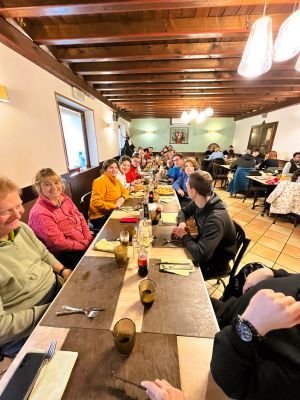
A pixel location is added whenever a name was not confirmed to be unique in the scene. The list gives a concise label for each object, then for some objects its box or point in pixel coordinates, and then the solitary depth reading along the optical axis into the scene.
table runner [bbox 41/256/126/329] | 0.77
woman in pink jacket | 1.48
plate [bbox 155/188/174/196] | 2.65
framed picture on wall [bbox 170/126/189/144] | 9.80
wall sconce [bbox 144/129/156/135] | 10.03
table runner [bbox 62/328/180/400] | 0.55
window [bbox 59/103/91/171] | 3.59
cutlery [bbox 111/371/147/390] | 0.56
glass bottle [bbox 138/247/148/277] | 1.02
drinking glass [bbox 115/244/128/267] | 1.10
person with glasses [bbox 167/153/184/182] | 3.61
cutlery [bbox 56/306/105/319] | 0.80
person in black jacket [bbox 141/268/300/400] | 0.46
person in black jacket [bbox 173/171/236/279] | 1.18
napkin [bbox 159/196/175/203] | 2.35
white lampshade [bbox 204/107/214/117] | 4.63
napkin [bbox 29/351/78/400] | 0.54
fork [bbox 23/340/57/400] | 0.56
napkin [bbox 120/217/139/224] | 1.74
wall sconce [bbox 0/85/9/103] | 1.74
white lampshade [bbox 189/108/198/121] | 4.69
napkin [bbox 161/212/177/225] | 1.71
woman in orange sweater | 2.33
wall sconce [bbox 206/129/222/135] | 9.75
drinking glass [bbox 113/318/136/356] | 0.64
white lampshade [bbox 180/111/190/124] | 5.25
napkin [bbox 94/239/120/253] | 1.26
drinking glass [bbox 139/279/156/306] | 0.84
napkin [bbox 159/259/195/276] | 1.04
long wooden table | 0.57
